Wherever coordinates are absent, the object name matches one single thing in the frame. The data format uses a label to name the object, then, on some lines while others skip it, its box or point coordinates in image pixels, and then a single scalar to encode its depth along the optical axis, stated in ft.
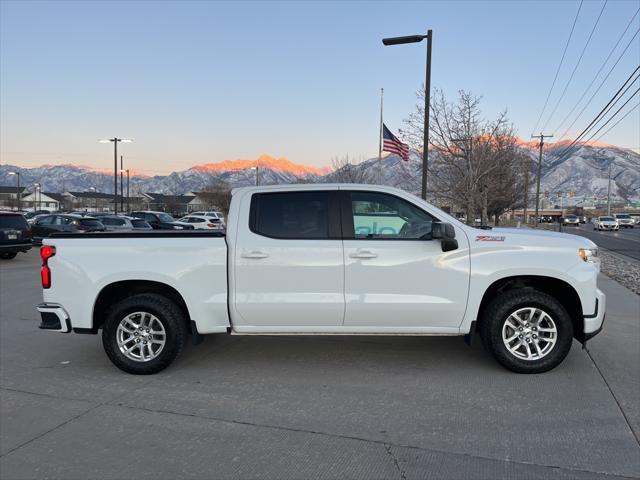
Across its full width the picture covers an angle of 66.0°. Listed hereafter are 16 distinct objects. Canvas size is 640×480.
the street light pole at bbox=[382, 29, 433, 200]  40.91
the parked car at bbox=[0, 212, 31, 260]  50.52
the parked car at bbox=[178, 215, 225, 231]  102.16
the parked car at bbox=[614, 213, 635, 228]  195.63
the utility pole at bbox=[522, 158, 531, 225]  125.39
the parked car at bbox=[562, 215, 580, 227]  228.43
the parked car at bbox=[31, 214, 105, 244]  69.67
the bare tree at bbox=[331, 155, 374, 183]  113.19
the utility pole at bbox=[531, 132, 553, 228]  145.05
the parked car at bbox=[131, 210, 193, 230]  95.55
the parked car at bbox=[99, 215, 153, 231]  80.02
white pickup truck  15.76
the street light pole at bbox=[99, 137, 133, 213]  126.95
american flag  56.75
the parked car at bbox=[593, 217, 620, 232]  166.91
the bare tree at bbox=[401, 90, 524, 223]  56.95
